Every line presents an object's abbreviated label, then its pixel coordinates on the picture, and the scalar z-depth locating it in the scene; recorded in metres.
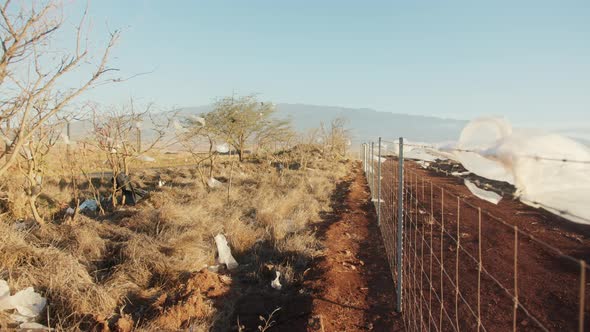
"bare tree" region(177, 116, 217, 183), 9.06
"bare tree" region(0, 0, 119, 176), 3.23
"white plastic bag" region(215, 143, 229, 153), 9.57
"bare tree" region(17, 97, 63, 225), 5.99
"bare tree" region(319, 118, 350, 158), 24.48
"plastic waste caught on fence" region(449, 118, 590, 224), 1.33
